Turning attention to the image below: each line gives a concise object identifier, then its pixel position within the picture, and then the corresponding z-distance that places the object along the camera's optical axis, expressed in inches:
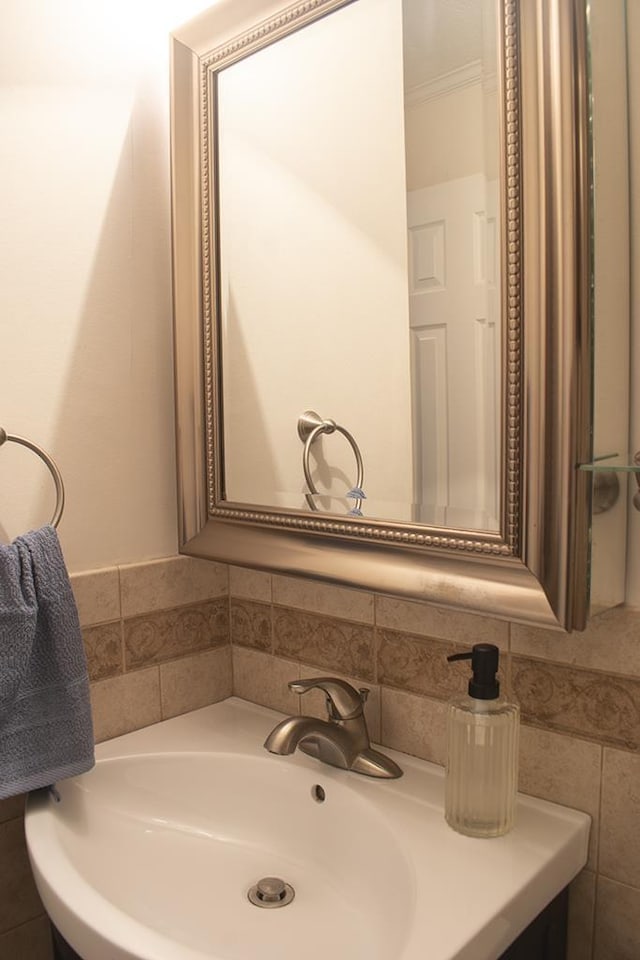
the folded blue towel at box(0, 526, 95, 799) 36.4
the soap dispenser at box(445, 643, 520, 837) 33.7
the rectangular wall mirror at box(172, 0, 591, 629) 30.7
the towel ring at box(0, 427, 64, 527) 39.5
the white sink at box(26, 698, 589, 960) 29.2
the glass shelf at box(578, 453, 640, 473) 29.7
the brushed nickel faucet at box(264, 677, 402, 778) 39.1
